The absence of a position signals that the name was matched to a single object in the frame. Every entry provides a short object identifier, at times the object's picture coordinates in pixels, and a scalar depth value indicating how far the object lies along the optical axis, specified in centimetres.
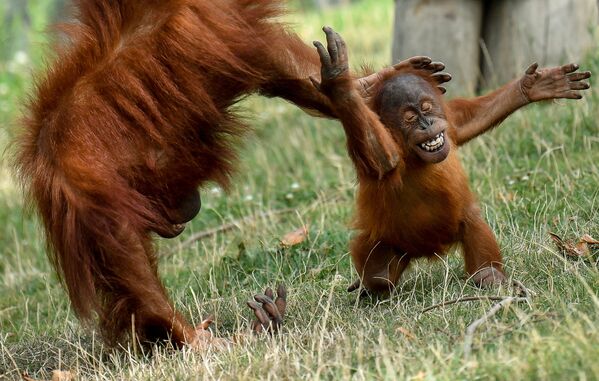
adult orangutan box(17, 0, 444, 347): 797
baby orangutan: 805
